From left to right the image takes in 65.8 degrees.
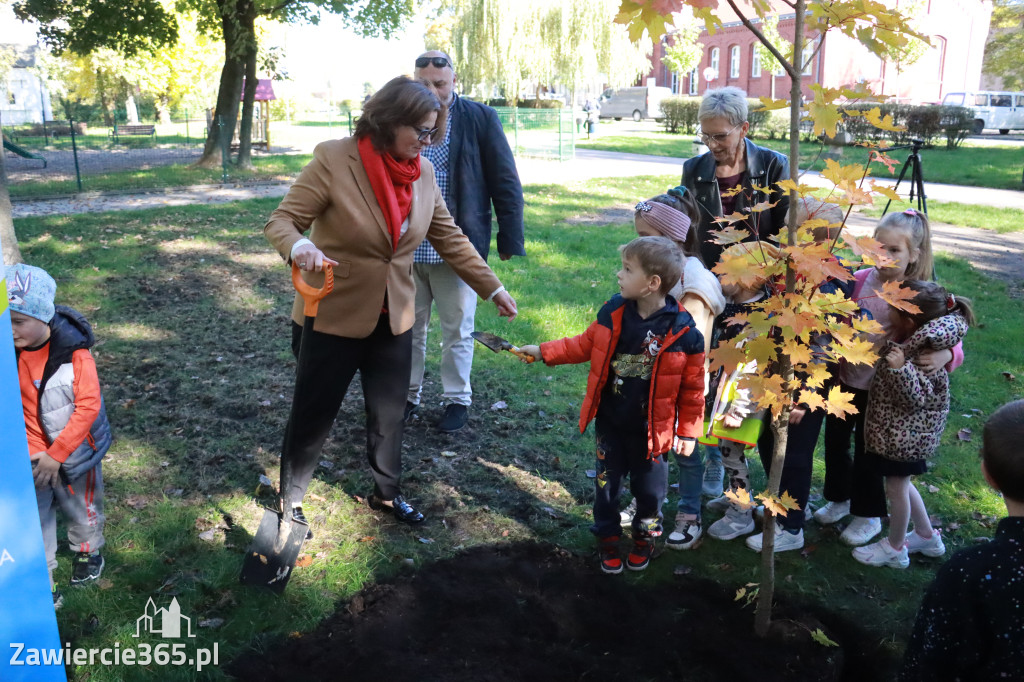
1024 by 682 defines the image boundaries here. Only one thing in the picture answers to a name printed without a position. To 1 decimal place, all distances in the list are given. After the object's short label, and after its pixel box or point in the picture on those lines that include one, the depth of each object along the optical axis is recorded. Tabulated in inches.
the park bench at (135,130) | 1333.7
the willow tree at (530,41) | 1119.0
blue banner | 83.0
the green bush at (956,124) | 943.0
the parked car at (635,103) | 1686.8
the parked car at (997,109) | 1237.7
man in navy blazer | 190.2
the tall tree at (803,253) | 98.5
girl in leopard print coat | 132.7
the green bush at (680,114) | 1269.7
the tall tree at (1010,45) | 1228.5
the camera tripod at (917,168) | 302.7
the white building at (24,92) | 2145.7
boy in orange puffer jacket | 128.1
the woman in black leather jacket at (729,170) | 149.4
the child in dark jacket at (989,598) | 78.0
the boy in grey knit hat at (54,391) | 119.9
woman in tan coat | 128.1
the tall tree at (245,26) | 713.0
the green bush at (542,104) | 1600.6
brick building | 1557.6
